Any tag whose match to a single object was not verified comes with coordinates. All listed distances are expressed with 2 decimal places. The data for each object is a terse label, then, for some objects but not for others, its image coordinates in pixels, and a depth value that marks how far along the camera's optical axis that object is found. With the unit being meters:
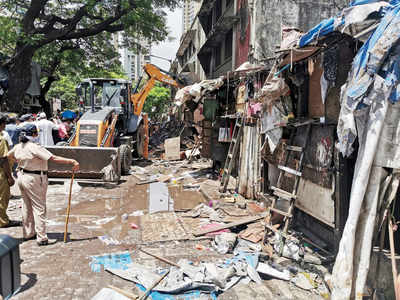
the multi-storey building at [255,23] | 9.74
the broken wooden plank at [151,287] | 3.38
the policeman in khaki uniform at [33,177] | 4.60
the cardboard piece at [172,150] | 13.97
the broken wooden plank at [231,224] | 5.39
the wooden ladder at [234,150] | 8.12
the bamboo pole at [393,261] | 3.03
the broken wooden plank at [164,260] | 4.18
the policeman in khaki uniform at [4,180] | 5.29
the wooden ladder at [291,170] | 4.78
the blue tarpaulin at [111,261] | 4.12
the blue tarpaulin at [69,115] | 15.14
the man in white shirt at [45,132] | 9.73
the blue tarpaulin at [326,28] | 3.44
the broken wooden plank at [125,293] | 3.36
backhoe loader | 8.66
